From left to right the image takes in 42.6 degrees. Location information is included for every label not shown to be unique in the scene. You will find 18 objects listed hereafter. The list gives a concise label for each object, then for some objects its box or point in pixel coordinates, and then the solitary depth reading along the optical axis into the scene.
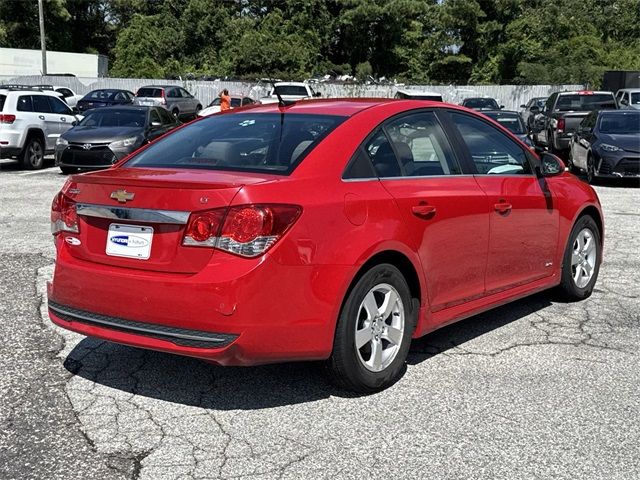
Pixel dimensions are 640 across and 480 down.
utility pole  43.25
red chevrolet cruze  4.03
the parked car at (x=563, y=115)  21.17
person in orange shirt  25.10
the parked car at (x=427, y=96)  24.25
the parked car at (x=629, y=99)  24.85
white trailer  53.44
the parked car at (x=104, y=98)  34.06
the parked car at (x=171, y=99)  34.91
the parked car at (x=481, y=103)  28.36
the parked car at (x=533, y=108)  29.33
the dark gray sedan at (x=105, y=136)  16.31
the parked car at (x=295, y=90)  31.92
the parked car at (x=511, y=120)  17.81
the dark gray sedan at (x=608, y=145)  15.57
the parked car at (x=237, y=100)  32.32
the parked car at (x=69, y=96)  35.22
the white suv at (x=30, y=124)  17.84
